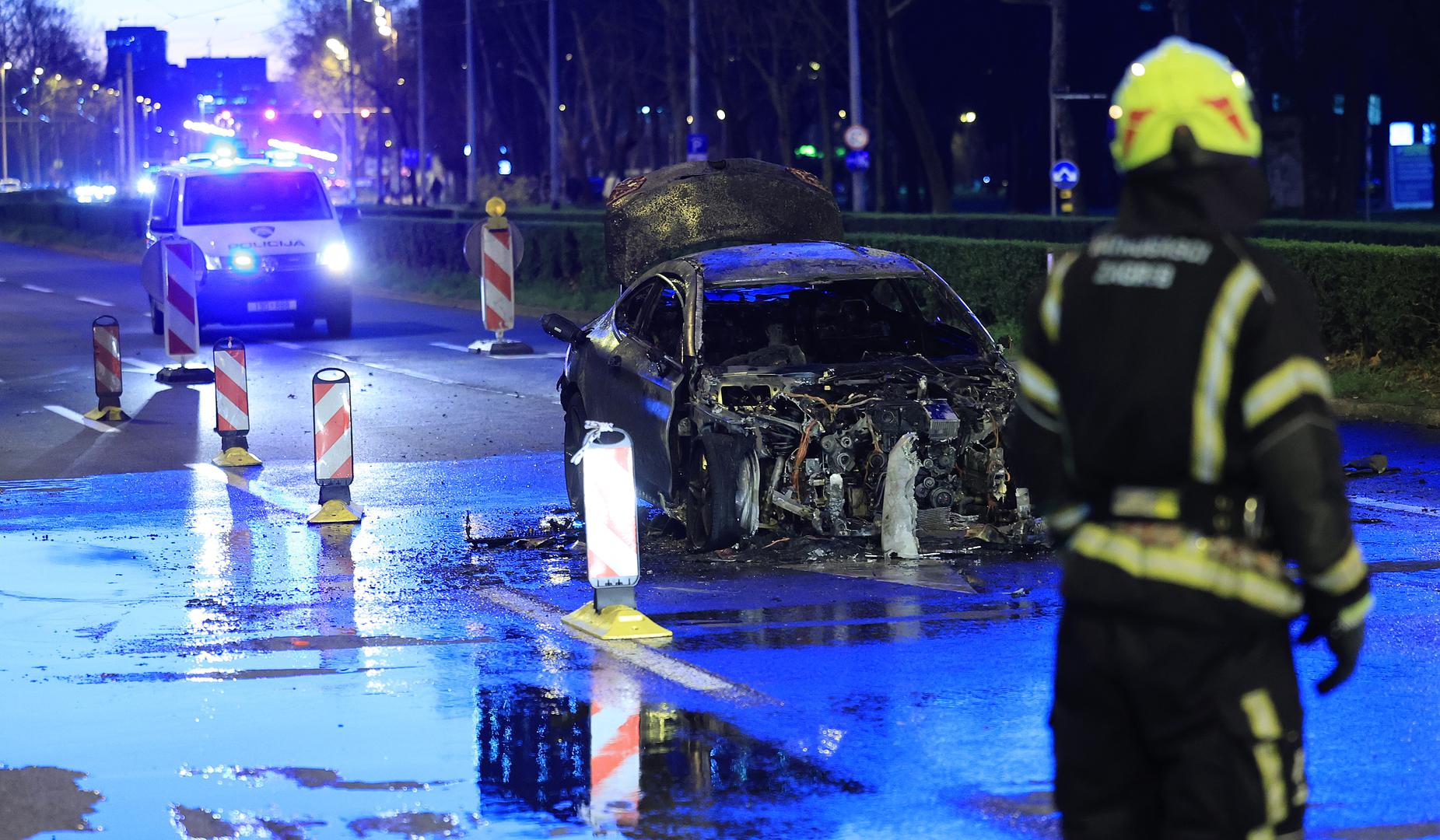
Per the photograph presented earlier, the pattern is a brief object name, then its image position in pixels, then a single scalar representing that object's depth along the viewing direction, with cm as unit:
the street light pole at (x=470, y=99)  6347
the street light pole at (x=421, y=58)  7325
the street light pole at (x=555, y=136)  6519
